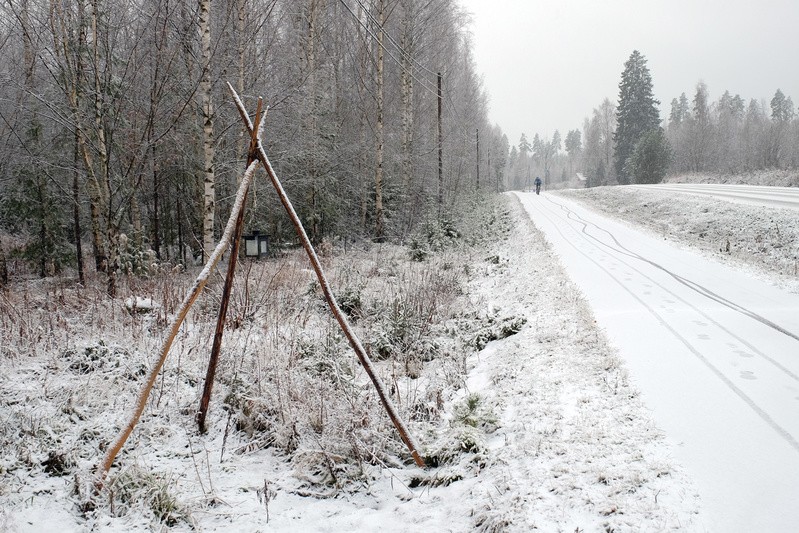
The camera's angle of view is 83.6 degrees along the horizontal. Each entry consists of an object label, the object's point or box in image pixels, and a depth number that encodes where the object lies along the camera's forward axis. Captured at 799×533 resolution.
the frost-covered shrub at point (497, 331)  5.79
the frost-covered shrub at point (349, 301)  7.06
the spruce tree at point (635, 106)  49.59
